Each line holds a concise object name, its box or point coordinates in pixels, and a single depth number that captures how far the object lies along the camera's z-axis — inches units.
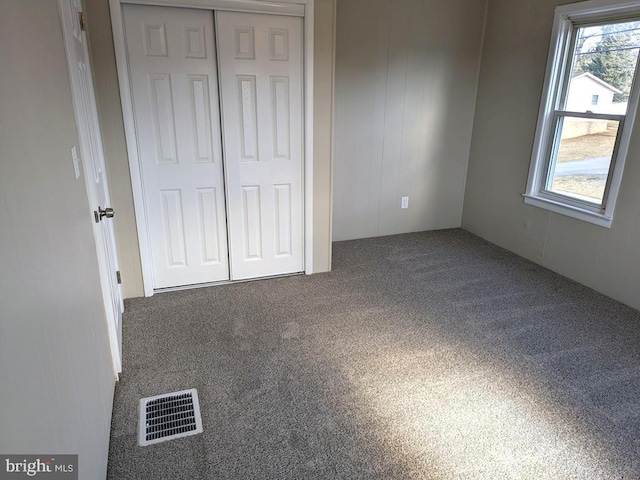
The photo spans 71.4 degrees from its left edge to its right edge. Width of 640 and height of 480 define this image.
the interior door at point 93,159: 74.4
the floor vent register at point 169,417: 76.0
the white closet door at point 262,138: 118.3
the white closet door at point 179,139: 111.4
